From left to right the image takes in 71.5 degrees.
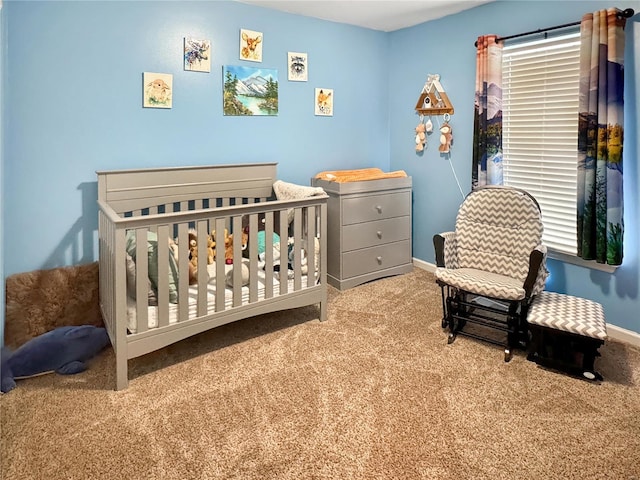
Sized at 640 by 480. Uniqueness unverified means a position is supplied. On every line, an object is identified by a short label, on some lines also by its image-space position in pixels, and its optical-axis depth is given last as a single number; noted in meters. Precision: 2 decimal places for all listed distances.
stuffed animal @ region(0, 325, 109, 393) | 2.16
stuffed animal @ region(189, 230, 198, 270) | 2.64
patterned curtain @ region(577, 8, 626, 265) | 2.44
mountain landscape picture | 3.25
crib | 2.12
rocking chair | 2.44
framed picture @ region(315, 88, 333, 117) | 3.74
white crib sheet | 2.18
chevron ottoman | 2.14
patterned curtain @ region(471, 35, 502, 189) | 3.15
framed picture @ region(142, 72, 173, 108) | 2.93
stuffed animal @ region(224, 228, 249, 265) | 2.93
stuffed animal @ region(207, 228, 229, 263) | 2.86
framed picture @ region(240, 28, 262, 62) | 3.26
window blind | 2.80
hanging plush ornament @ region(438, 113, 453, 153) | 3.65
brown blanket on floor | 2.55
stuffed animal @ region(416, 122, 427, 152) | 3.86
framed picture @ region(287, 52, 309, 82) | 3.52
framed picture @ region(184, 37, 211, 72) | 3.05
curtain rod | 2.39
